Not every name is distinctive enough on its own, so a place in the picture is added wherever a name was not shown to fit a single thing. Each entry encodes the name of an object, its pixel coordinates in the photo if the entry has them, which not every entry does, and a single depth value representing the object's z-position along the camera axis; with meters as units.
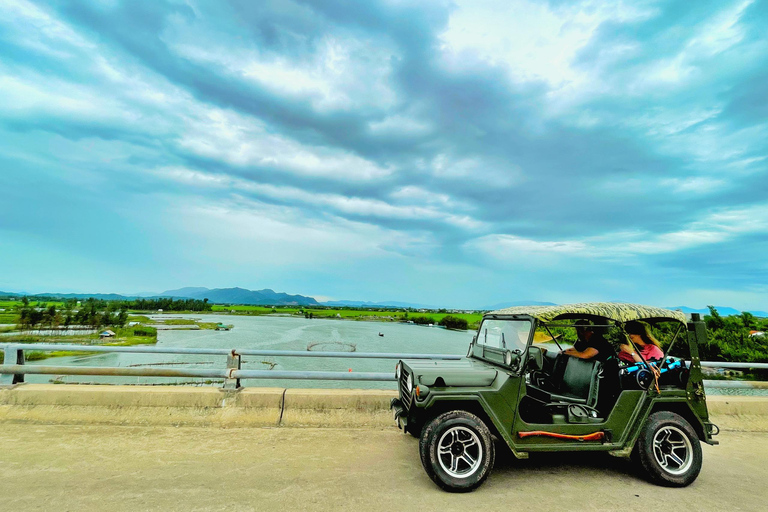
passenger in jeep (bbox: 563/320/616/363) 5.21
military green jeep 4.32
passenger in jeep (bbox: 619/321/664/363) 5.07
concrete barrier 6.11
